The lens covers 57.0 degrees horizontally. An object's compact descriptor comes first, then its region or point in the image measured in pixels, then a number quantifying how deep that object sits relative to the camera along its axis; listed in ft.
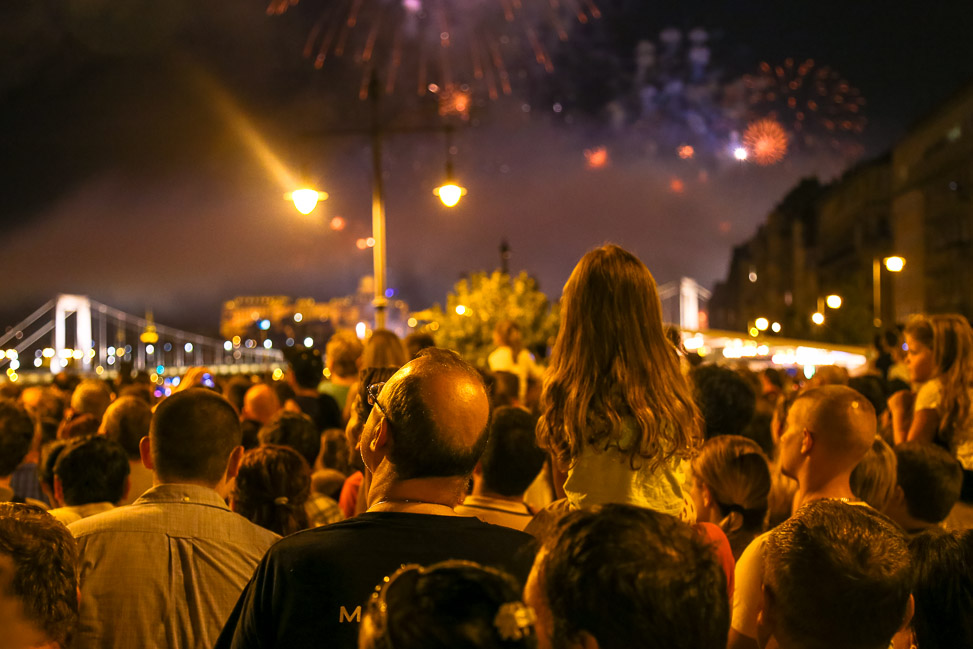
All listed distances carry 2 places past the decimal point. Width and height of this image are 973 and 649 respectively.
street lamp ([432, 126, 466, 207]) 42.52
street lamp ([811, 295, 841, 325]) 112.80
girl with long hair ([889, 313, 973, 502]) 17.84
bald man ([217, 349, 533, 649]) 7.25
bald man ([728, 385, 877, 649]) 12.21
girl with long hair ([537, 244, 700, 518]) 9.98
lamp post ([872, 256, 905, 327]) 86.79
